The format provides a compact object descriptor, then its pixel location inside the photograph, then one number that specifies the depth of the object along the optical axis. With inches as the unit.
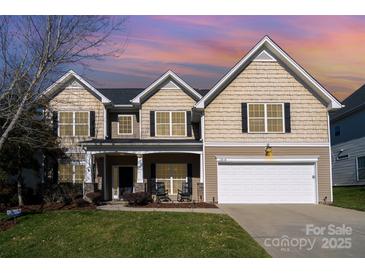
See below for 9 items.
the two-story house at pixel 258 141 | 949.8
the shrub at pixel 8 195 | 878.4
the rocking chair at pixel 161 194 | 980.6
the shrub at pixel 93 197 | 897.5
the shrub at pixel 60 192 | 960.3
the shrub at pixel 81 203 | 857.8
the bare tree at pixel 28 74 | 668.1
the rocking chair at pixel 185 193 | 972.1
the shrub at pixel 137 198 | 864.9
